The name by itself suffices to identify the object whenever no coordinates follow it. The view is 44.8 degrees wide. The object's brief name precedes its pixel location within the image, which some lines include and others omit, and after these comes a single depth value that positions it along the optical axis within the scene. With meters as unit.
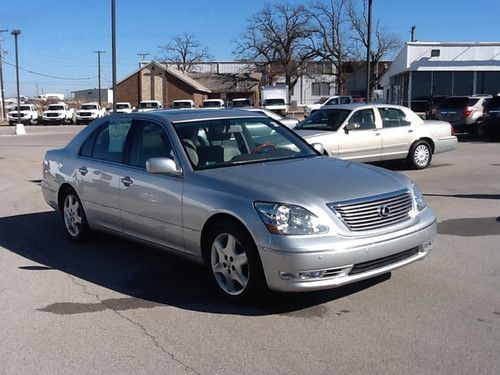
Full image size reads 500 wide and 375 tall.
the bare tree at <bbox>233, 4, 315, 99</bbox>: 66.94
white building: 38.69
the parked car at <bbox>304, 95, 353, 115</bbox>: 46.03
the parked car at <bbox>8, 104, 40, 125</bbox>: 49.88
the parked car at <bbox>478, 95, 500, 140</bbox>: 21.80
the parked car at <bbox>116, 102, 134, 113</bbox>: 53.64
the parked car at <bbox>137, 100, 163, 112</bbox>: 51.62
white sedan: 12.74
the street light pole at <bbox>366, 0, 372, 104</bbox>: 25.88
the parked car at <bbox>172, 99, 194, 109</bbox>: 49.06
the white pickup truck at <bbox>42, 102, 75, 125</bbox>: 50.72
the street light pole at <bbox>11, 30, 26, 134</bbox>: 35.67
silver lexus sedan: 4.57
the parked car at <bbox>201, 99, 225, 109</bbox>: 52.56
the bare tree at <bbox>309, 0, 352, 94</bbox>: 63.03
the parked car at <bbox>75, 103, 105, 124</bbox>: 49.81
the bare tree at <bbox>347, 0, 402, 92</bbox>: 71.56
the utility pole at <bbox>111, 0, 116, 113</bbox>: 19.86
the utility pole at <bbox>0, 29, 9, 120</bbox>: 52.72
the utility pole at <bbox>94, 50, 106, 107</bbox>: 73.75
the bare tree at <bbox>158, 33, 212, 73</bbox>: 94.64
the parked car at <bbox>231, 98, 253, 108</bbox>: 48.84
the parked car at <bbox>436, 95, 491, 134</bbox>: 24.34
